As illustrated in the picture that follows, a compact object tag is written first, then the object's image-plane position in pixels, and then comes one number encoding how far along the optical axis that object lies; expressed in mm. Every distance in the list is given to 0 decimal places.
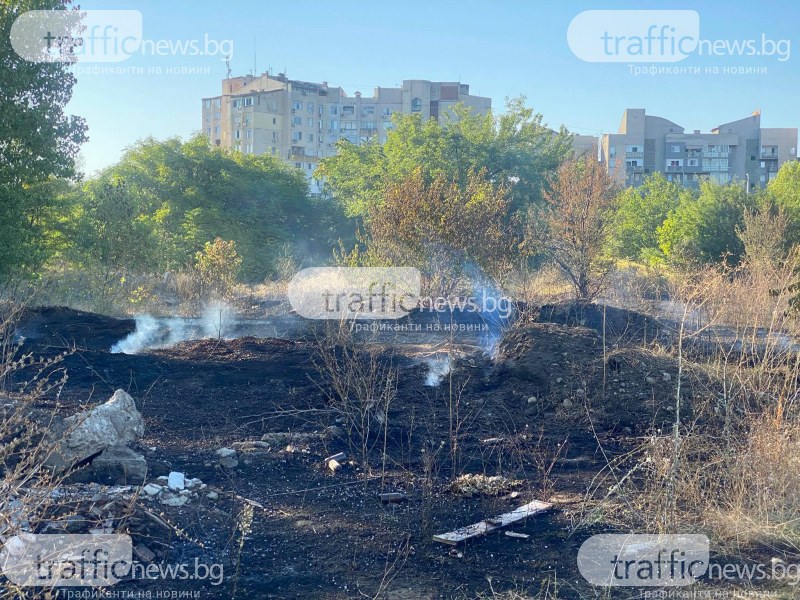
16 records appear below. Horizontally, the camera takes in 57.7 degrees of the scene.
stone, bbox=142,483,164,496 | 5089
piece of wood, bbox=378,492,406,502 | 5418
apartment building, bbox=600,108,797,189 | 79562
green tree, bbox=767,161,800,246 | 20472
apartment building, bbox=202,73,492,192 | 74250
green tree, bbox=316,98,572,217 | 25031
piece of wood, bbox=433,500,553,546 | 4614
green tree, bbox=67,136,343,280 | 26703
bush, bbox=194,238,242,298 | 16391
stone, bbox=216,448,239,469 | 6090
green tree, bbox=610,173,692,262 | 37188
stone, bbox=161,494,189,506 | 5020
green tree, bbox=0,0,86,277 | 12539
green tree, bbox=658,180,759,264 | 22828
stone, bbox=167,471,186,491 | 5279
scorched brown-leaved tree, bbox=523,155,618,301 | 15945
